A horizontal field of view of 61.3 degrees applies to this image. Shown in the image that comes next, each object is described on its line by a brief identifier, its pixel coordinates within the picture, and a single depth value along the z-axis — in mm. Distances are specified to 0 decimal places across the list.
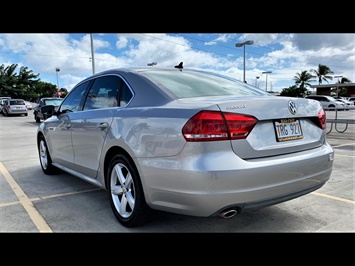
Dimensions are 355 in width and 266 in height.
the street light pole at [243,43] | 28772
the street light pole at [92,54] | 24267
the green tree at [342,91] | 63825
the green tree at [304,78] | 69125
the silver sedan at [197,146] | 2330
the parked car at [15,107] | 26344
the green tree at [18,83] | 54062
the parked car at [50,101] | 17486
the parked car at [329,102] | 28562
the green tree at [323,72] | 68875
